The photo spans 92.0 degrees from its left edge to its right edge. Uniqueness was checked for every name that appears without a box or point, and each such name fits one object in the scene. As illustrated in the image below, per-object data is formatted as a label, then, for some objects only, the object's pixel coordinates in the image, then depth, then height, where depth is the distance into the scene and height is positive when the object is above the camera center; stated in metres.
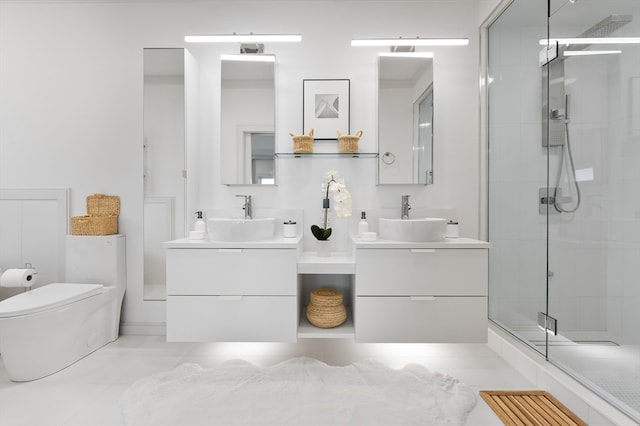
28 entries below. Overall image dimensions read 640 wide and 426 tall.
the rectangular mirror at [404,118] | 2.25 +0.64
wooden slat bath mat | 1.43 -1.00
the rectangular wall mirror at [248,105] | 2.29 +0.75
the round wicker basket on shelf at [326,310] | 1.92 -0.66
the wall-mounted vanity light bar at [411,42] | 2.24 +1.20
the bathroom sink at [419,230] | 1.85 -0.14
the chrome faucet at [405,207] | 2.19 +0.00
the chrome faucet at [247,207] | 2.25 +0.00
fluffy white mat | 1.46 -0.99
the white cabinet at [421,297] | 1.82 -0.53
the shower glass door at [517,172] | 1.91 +0.23
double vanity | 1.81 -0.50
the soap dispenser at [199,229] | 1.99 -0.15
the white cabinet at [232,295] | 1.81 -0.52
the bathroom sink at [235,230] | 1.86 -0.14
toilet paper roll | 2.09 -0.49
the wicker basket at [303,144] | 2.25 +0.45
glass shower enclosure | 1.49 +0.12
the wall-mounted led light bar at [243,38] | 2.21 +1.22
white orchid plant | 2.05 +0.02
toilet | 1.74 -0.66
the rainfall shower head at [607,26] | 1.49 +0.91
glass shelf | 2.26 +0.39
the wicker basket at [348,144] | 2.24 +0.45
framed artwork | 2.31 +0.75
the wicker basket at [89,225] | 2.23 -0.13
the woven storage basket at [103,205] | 2.34 +0.01
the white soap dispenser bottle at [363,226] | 2.14 -0.14
